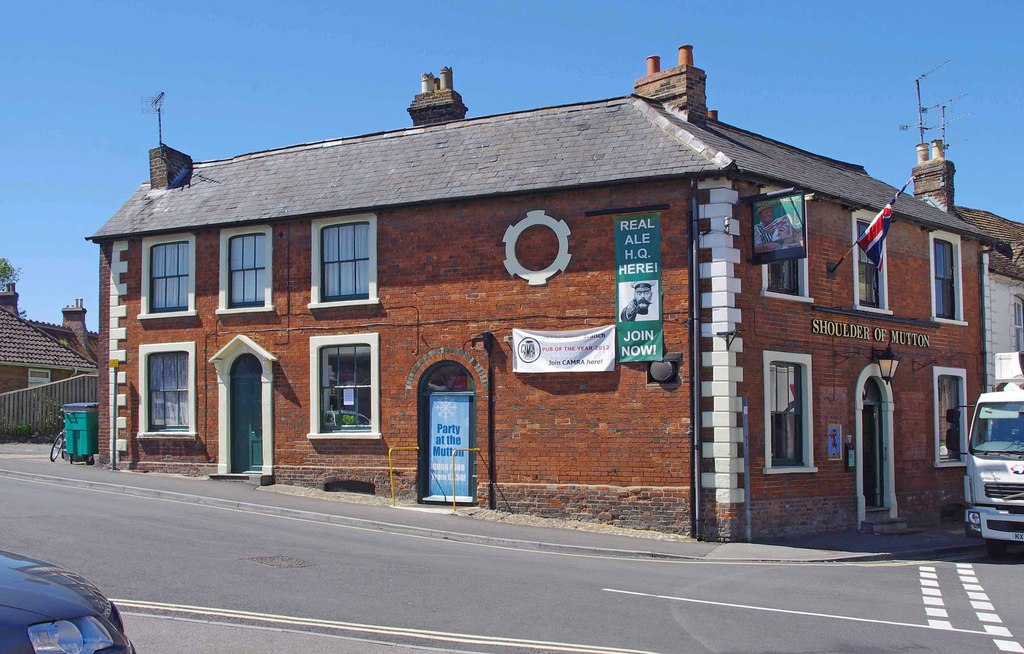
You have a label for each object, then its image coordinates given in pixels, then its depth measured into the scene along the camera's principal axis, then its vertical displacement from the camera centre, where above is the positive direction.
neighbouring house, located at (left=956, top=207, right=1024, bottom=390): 25.02 +2.33
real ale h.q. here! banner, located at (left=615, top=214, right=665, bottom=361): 18.31 +1.88
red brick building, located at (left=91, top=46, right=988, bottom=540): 18.17 +1.48
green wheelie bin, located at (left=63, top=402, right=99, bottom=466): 24.52 -0.82
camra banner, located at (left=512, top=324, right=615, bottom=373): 18.58 +0.82
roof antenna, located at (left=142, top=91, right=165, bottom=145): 25.36 +7.42
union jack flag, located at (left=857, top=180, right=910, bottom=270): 18.81 +2.93
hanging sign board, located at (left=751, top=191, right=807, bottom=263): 17.83 +2.95
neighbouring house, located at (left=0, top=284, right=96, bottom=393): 35.09 +1.44
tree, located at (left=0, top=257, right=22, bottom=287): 66.75 +8.35
